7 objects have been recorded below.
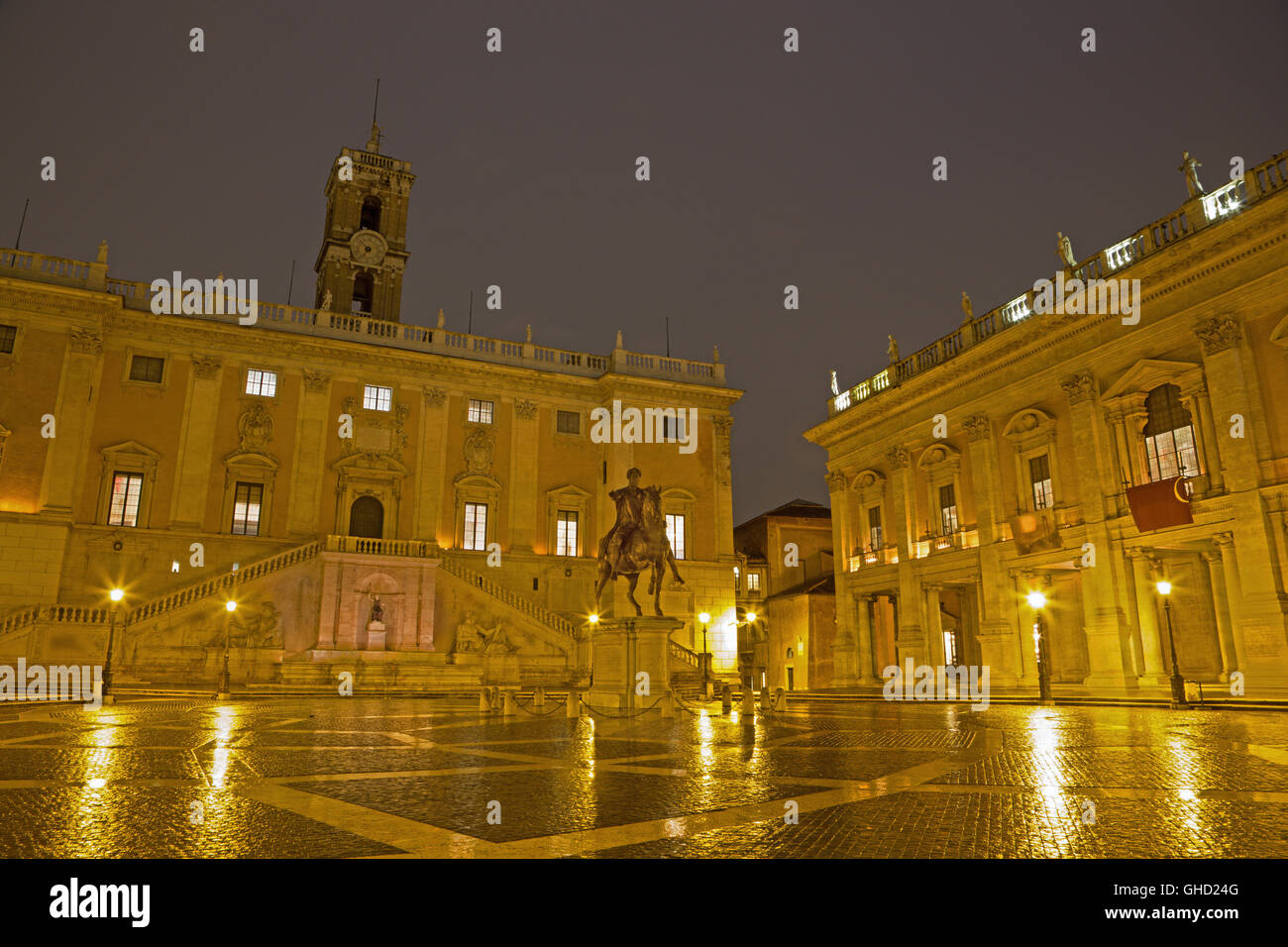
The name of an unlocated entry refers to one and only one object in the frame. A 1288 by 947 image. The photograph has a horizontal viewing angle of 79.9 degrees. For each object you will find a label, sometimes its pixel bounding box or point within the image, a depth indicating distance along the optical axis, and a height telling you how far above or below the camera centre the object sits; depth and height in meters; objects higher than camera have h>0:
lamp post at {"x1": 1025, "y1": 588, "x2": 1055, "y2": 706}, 19.83 -0.11
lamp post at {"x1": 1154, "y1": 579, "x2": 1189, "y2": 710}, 16.92 -0.90
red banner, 20.72 +3.82
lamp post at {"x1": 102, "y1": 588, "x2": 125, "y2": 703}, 19.61 -0.42
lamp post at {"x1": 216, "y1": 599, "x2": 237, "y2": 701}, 21.66 -0.99
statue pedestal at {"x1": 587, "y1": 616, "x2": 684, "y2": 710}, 15.61 -0.20
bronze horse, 16.25 +2.07
